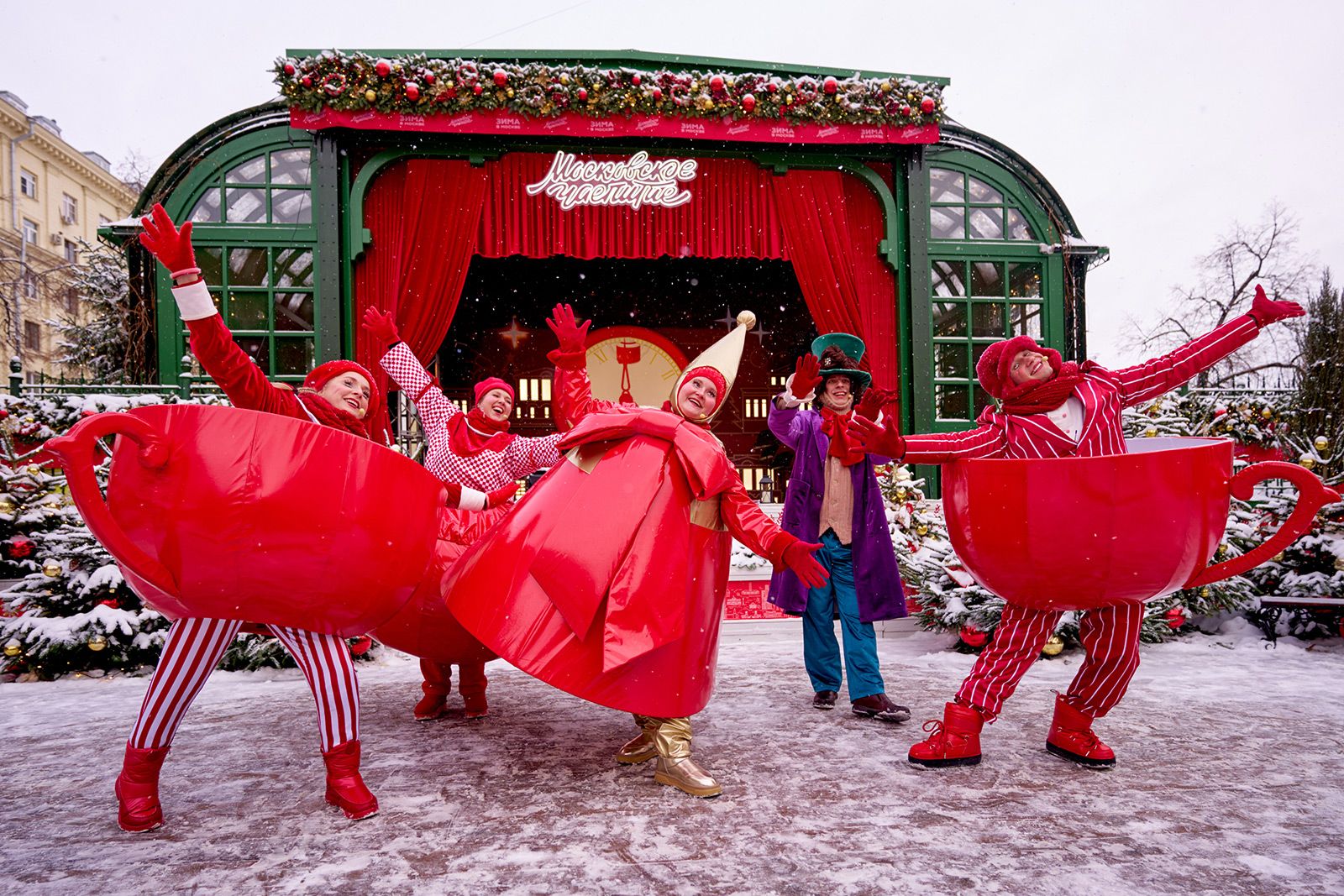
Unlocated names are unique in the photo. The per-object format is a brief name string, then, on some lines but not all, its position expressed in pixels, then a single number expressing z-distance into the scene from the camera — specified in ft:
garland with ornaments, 25.18
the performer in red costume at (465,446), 12.08
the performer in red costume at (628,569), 8.23
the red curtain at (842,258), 28.86
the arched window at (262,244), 26.48
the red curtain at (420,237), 27.17
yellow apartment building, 79.05
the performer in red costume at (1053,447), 9.27
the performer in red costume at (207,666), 7.82
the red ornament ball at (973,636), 16.44
